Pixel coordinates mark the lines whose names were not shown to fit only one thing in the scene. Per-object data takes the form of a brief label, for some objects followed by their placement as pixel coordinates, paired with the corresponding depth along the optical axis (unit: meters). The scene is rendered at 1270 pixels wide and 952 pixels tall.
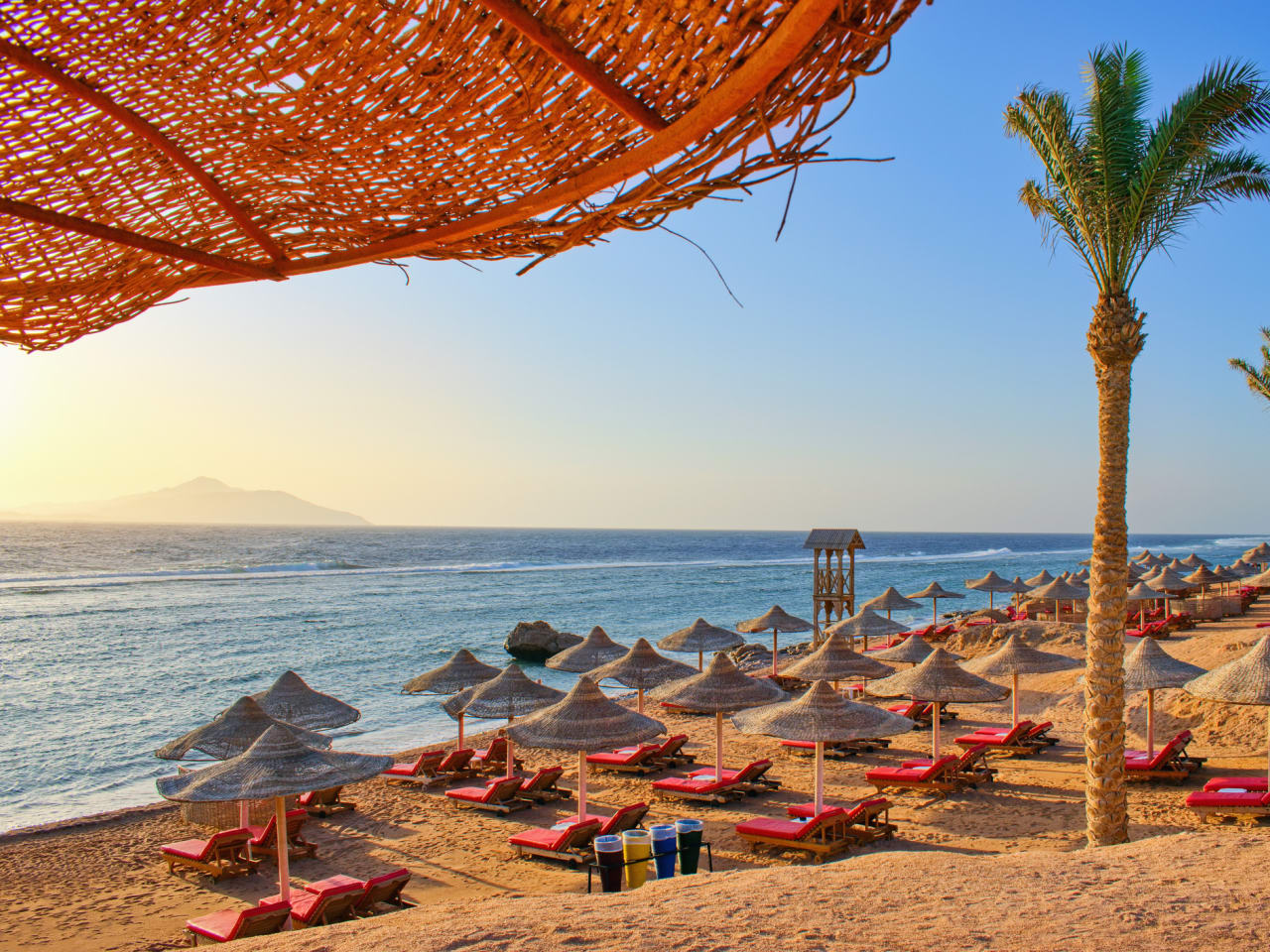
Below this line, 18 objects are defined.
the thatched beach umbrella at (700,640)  20.42
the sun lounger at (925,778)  12.98
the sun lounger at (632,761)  15.02
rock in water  33.22
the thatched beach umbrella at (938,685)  13.19
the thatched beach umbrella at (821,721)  11.06
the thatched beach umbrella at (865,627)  21.77
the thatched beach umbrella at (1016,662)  15.22
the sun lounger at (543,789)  13.53
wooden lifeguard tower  28.88
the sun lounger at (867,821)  10.86
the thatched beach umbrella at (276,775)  8.96
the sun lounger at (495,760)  15.37
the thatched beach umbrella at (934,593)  31.21
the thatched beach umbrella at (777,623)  23.98
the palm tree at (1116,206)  9.02
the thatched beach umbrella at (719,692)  13.09
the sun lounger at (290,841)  11.22
